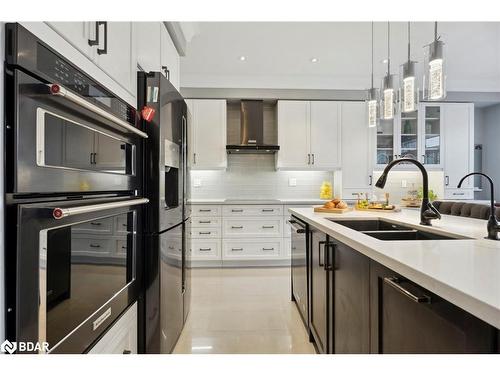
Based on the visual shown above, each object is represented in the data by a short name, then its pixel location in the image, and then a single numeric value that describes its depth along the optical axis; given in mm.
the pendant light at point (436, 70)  1706
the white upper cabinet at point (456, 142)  4488
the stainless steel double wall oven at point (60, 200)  713
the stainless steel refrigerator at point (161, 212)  1585
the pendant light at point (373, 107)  2465
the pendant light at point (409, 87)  1954
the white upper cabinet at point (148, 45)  1615
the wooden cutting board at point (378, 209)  2404
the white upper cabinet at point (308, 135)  4316
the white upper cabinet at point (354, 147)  4359
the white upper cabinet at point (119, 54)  1167
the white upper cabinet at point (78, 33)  904
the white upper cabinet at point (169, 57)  2104
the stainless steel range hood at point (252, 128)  4203
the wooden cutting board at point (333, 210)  2285
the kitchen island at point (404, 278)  626
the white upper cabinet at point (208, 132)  4211
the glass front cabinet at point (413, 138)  4453
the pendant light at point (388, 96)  2225
